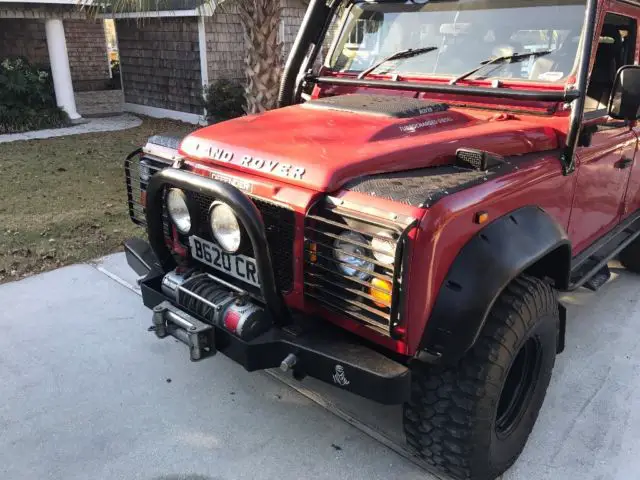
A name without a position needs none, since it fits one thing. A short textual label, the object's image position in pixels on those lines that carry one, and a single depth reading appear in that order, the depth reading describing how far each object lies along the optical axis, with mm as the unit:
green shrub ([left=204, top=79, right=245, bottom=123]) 11523
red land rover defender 2096
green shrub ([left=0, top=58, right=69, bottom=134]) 11234
